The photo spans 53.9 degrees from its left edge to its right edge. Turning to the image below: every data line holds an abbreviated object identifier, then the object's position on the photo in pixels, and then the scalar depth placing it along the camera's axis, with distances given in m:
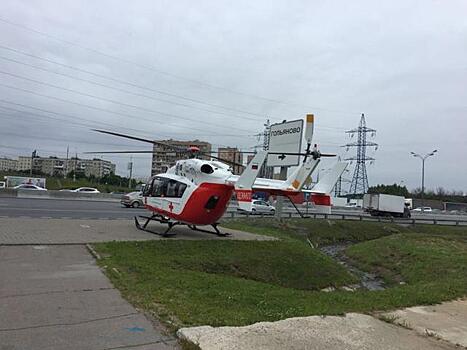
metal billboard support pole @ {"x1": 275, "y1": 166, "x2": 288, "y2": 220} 29.56
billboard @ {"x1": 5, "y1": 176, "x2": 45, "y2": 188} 63.19
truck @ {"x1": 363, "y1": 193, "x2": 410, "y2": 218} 57.69
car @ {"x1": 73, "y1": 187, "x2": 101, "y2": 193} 56.45
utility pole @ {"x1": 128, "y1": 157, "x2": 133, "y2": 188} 80.12
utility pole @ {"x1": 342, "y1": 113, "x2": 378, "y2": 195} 78.19
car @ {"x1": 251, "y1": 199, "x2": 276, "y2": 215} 47.85
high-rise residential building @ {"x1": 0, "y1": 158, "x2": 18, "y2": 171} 160.30
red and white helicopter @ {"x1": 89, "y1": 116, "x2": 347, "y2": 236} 17.17
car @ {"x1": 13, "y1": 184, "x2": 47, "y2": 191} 51.94
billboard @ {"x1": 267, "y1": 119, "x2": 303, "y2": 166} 28.70
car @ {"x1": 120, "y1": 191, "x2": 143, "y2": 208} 40.22
